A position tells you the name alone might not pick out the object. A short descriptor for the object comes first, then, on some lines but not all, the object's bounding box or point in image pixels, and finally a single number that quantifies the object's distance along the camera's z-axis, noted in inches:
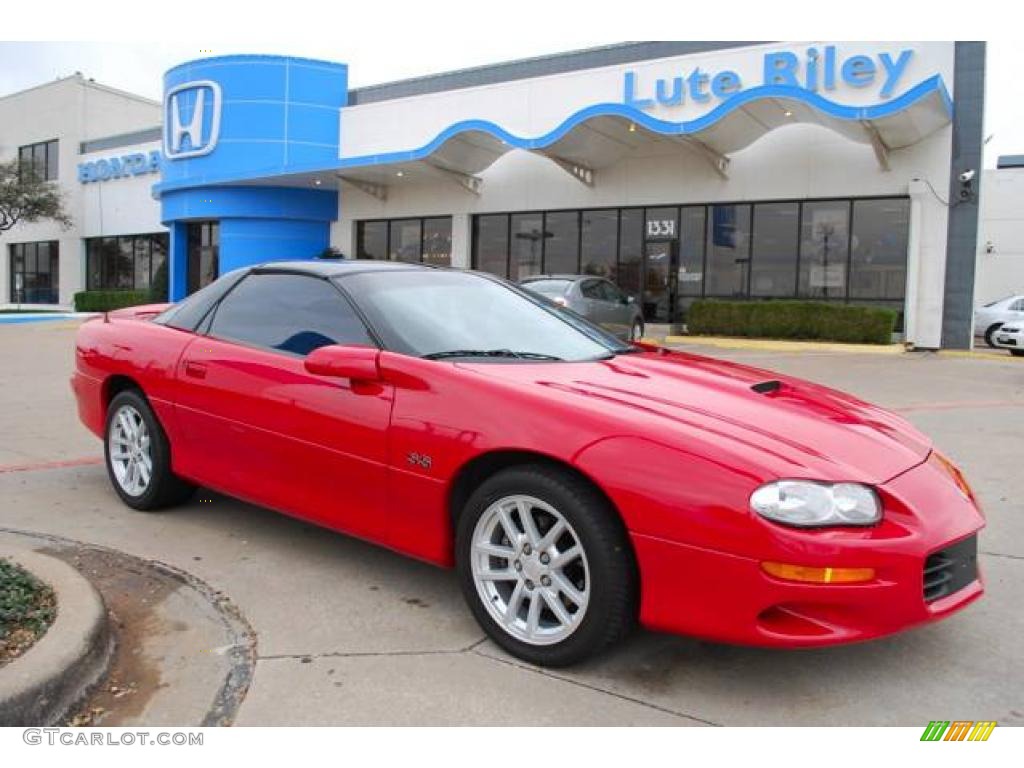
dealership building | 667.4
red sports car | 108.3
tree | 1273.4
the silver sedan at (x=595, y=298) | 590.2
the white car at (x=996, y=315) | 778.8
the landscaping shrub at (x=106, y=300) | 1201.4
